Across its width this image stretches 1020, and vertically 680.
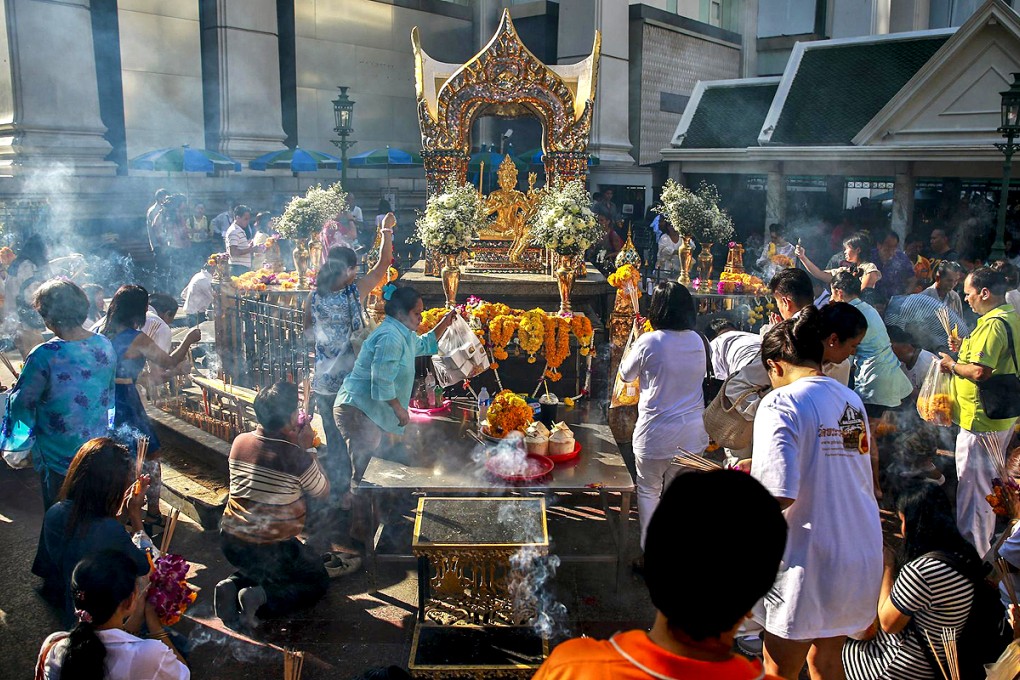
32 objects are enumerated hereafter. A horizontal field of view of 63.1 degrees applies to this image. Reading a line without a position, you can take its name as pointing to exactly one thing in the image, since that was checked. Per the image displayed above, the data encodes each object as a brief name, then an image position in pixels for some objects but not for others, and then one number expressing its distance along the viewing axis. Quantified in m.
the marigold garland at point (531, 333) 7.53
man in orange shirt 1.75
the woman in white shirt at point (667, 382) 5.09
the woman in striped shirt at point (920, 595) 3.38
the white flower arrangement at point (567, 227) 9.12
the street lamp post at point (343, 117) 17.19
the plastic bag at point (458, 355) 6.77
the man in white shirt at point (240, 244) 13.43
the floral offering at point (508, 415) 5.88
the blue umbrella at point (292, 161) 19.06
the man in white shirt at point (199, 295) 11.60
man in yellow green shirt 5.55
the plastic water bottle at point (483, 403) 6.32
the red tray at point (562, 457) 5.71
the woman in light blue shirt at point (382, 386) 5.75
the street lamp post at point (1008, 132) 10.69
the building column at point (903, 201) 14.15
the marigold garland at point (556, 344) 7.58
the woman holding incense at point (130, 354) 5.65
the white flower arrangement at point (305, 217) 11.39
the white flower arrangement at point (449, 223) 9.48
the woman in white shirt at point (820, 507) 3.25
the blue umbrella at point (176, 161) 17.01
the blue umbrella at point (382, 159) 20.89
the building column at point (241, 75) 20.00
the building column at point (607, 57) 22.42
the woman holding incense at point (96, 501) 3.77
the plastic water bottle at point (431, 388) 6.92
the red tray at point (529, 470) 5.38
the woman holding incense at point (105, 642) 2.94
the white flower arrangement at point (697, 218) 12.43
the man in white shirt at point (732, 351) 5.01
